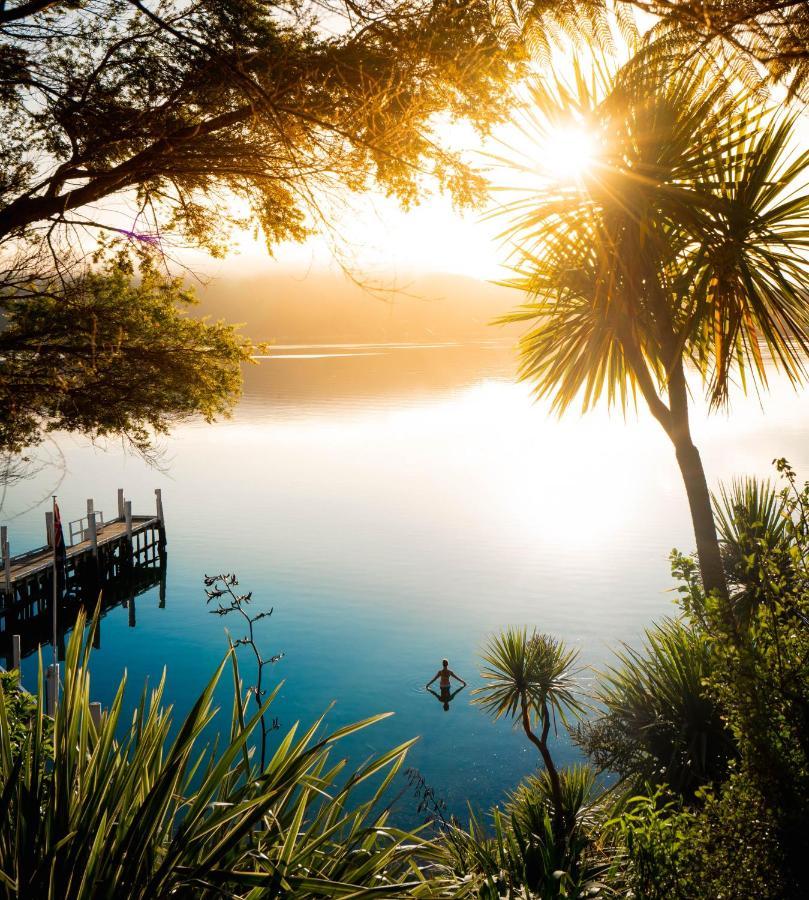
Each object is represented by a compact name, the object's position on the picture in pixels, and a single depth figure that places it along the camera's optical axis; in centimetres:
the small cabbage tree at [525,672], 908
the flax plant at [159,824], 289
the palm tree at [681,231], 705
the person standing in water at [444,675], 1928
